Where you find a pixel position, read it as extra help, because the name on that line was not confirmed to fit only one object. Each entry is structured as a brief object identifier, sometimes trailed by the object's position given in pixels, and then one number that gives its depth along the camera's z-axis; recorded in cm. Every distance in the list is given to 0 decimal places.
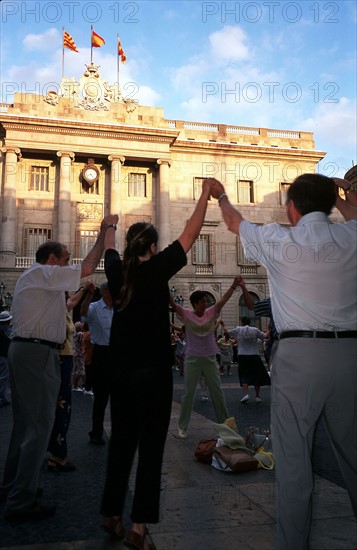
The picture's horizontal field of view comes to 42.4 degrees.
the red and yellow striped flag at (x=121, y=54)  3325
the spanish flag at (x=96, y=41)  3214
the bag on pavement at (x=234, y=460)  424
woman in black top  269
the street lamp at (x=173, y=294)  2627
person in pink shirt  572
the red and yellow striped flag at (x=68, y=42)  3180
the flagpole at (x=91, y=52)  3185
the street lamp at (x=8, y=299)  2484
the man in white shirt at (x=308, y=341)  205
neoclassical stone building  2875
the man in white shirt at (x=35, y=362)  323
